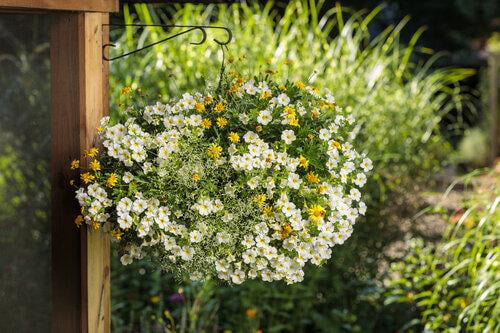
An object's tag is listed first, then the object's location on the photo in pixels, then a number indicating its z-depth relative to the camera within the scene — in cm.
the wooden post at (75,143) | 221
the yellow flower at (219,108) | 225
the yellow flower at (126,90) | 229
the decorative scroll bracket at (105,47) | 231
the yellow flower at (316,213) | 221
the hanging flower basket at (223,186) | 216
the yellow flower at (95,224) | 213
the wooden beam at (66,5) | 208
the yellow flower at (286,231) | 220
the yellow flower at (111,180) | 211
